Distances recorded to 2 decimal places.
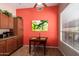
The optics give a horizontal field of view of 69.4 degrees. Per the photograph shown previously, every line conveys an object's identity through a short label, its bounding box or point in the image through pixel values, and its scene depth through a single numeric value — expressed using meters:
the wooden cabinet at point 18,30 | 2.70
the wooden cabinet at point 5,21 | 2.01
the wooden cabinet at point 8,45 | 1.88
